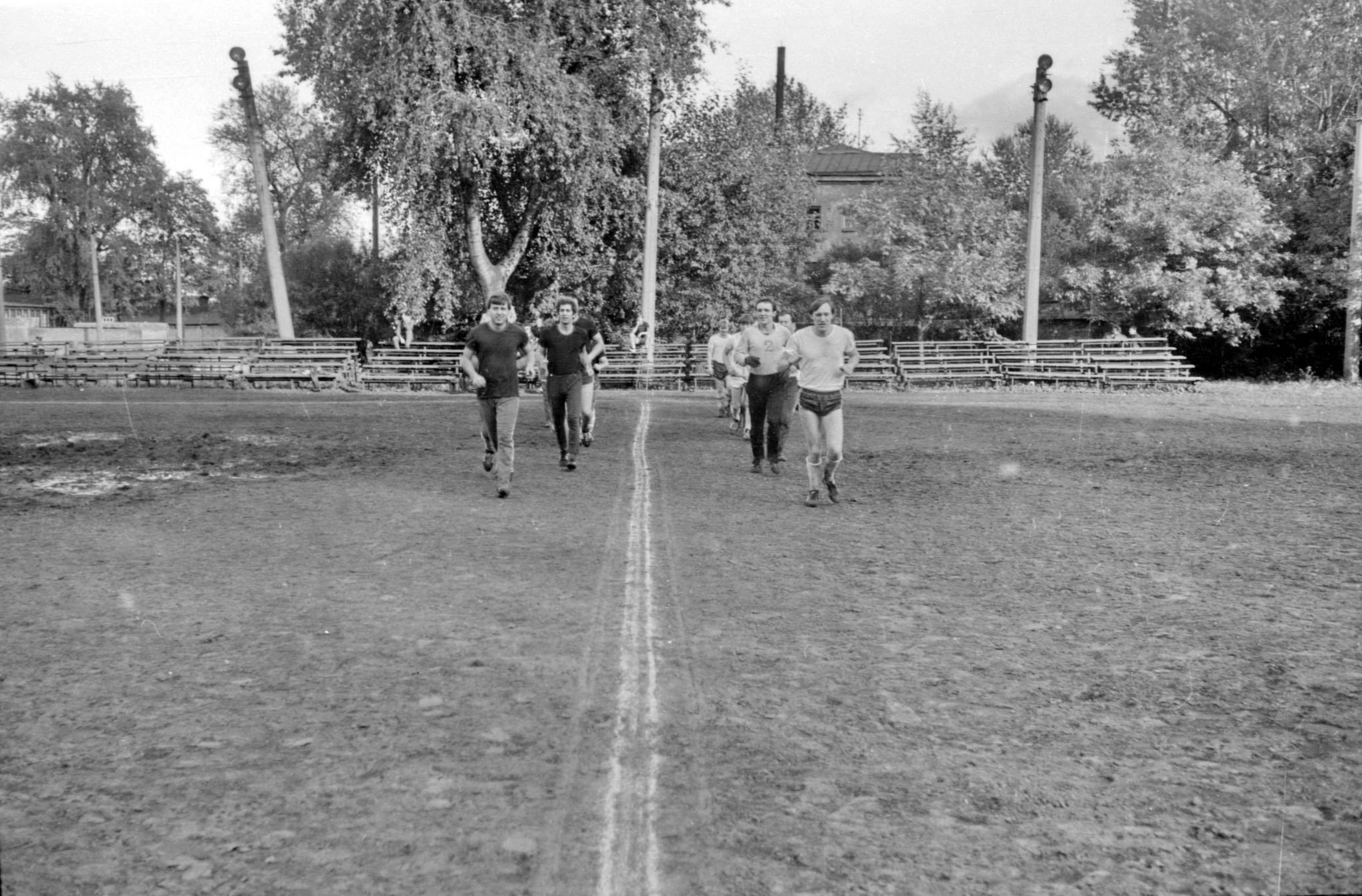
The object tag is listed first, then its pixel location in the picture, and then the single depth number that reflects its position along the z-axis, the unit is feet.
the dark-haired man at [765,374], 44.16
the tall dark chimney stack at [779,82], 251.11
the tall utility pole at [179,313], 252.83
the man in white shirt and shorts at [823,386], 36.78
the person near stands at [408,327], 119.21
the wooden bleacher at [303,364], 117.60
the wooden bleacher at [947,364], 118.83
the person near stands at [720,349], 58.59
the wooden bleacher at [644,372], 119.85
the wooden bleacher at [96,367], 123.54
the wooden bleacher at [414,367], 119.44
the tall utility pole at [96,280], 250.37
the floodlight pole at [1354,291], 111.75
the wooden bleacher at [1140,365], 111.45
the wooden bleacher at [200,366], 120.06
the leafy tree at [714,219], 134.51
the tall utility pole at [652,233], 117.80
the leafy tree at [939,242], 125.18
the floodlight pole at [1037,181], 107.55
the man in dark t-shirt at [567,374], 44.42
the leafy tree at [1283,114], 125.39
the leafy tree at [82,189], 258.57
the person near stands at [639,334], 113.29
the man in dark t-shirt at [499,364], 38.50
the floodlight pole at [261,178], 116.26
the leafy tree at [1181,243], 119.03
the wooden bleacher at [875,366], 119.65
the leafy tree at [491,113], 110.42
